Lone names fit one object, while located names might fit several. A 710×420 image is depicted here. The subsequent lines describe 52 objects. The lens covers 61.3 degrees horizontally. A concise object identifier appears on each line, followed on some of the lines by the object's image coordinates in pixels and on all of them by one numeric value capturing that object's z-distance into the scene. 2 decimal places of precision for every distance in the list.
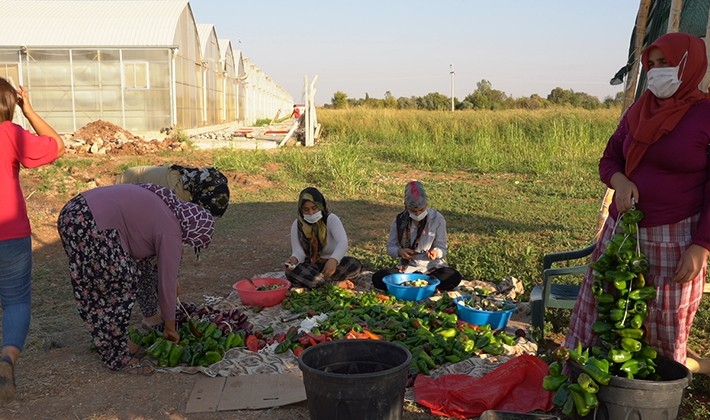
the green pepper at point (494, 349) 3.79
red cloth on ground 3.10
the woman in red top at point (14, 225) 3.33
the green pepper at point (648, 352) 2.58
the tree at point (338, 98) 53.08
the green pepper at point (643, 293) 2.62
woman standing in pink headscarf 2.53
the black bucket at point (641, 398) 2.39
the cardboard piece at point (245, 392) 3.28
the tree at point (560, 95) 40.69
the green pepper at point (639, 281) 2.63
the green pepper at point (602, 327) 2.67
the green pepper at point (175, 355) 3.74
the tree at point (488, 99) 37.40
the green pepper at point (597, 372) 2.41
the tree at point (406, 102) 47.99
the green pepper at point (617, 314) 2.62
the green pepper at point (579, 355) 2.53
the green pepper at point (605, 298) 2.66
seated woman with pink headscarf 5.15
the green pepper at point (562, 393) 2.58
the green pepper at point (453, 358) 3.69
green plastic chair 4.04
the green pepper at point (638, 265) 2.62
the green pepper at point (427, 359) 3.60
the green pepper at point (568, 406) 2.49
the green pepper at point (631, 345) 2.57
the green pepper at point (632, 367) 2.53
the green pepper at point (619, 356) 2.53
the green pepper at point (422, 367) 3.57
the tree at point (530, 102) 33.19
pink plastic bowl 4.81
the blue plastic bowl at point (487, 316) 4.26
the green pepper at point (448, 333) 3.95
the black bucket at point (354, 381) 2.46
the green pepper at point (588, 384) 2.42
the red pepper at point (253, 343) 3.98
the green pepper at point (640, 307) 2.62
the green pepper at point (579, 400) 2.44
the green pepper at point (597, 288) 2.71
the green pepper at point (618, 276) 2.61
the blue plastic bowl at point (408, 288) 4.89
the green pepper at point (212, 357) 3.78
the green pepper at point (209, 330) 4.01
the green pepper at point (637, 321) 2.59
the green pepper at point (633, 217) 2.65
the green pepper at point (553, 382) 2.57
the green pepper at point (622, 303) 2.63
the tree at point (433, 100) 48.53
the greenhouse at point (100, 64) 15.31
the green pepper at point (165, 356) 3.75
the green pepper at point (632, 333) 2.60
